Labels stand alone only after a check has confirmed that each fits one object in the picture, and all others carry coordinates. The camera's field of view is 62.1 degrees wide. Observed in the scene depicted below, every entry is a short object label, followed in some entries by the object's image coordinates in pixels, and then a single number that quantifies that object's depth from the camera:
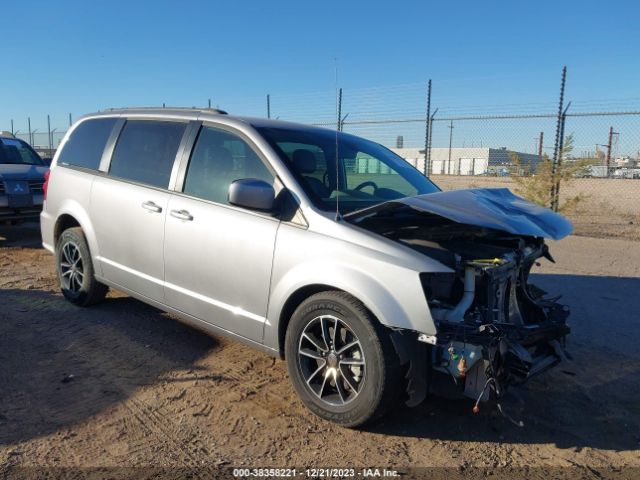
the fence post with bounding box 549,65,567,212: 10.53
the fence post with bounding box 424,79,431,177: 12.28
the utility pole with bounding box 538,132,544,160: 11.18
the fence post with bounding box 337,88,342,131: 13.91
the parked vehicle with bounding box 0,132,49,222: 8.52
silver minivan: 2.96
